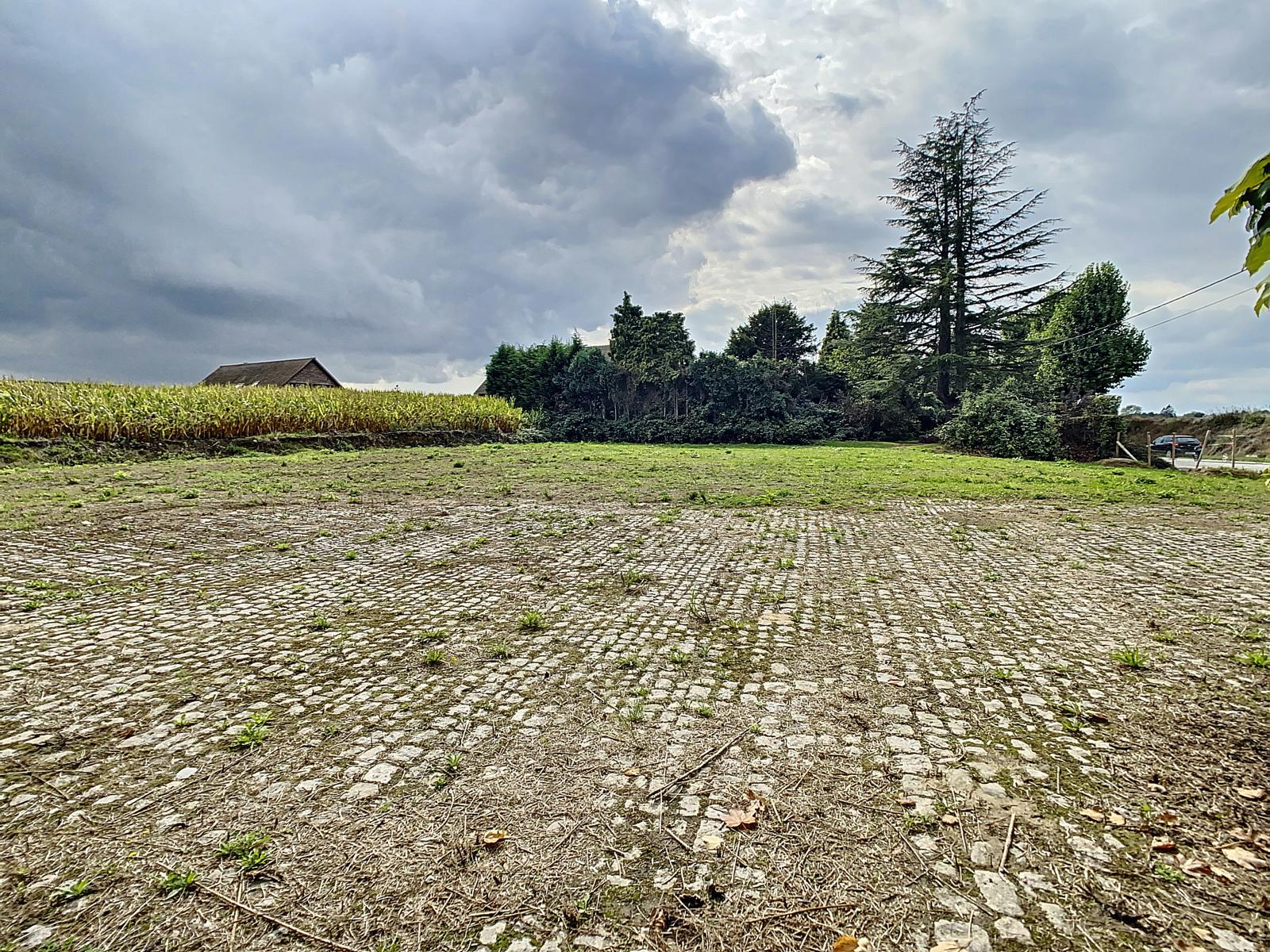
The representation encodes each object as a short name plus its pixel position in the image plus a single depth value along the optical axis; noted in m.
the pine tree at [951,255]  29.52
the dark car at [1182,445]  24.62
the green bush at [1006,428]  22.34
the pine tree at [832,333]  42.88
